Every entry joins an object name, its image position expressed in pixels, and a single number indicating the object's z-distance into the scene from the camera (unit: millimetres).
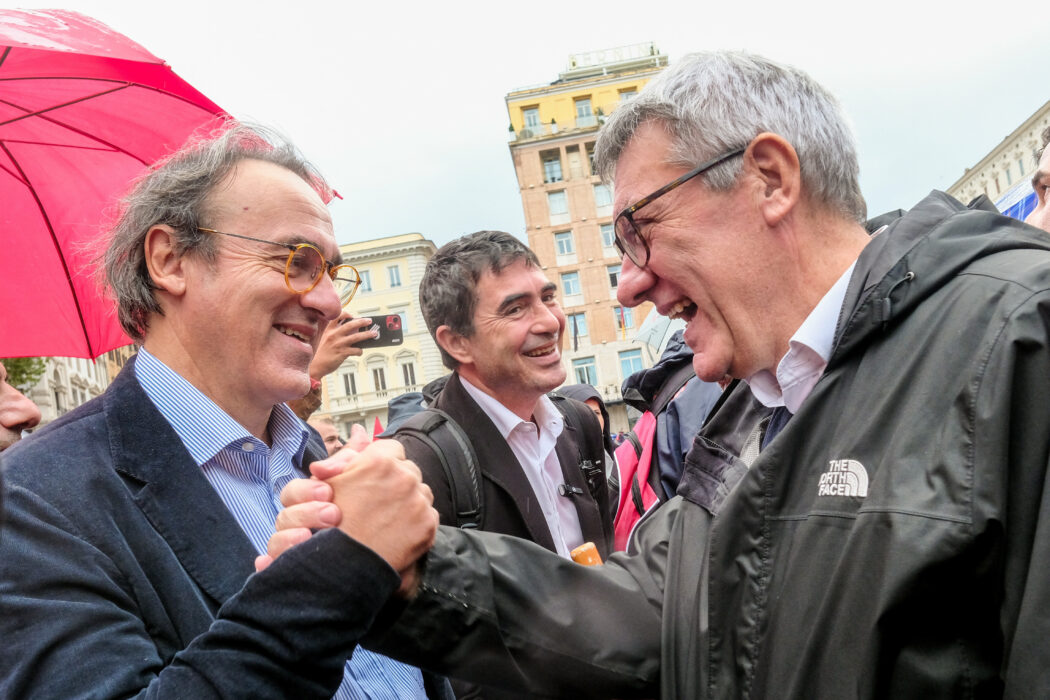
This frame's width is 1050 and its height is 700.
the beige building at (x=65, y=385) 27425
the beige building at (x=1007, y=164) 47500
